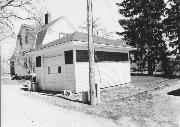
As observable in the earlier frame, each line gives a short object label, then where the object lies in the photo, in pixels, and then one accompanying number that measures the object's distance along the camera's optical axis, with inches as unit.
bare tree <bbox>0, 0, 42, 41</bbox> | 784.3
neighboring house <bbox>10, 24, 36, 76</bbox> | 1491.1
